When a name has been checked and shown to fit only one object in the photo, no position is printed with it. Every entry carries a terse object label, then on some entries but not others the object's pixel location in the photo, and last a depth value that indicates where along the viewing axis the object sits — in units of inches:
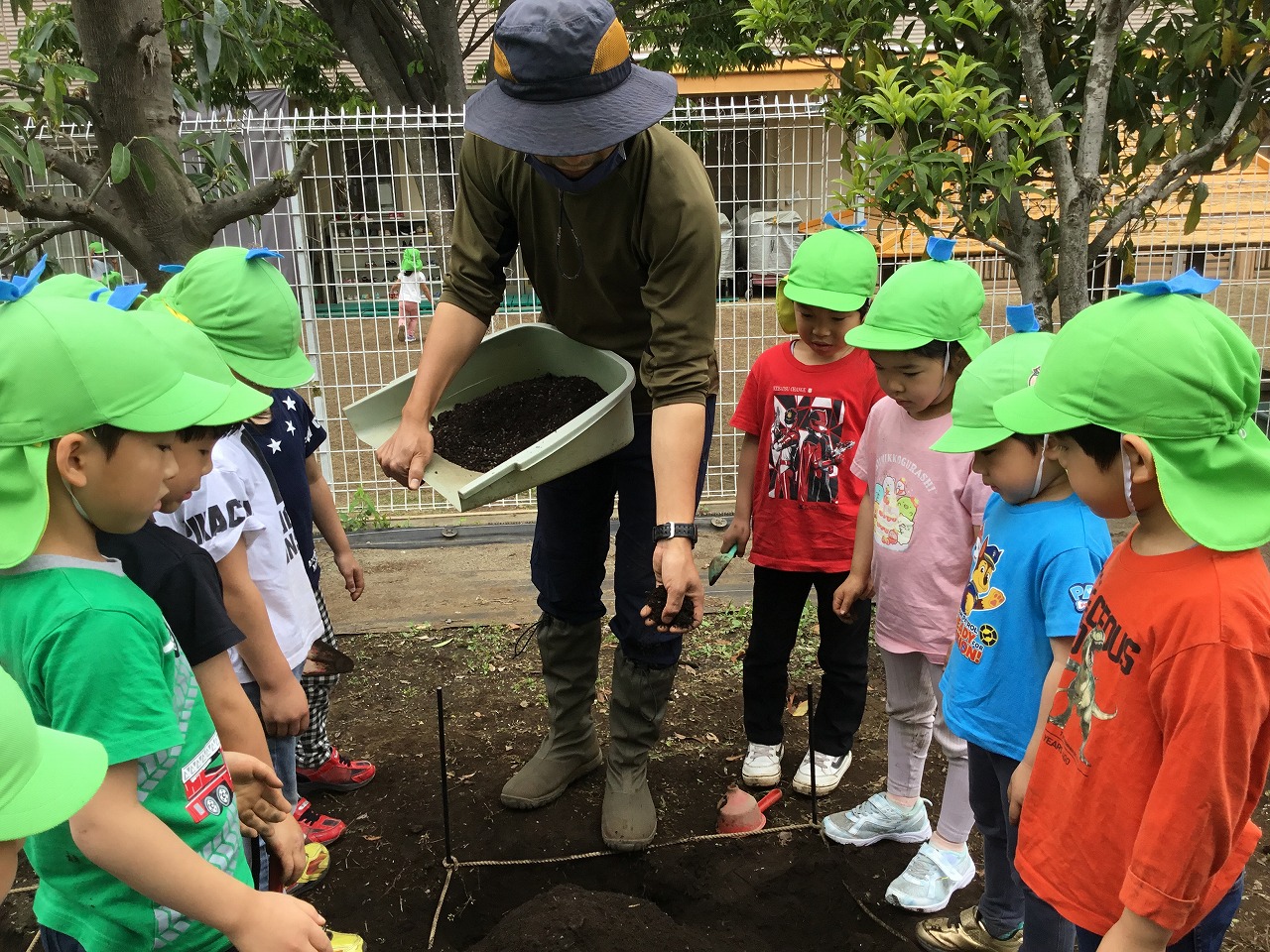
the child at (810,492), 105.1
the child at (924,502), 87.7
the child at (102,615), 47.1
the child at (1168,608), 48.8
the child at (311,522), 93.1
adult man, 76.8
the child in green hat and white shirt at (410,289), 219.8
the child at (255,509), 74.7
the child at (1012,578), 68.6
